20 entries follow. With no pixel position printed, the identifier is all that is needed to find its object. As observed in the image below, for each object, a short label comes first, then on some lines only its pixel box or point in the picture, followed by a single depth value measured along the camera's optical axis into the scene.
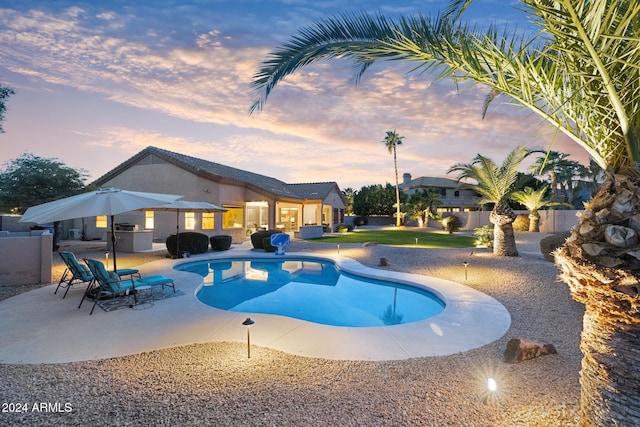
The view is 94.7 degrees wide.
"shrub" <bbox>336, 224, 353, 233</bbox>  32.84
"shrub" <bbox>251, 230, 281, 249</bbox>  19.20
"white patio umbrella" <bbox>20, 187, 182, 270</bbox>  7.50
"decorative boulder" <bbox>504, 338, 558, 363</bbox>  4.75
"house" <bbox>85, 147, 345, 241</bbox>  22.17
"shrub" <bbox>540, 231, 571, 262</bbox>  12.08
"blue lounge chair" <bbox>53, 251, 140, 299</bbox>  8.19
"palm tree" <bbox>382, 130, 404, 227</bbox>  44.78
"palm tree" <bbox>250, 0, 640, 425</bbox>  2.42
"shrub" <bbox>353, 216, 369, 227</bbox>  45.12
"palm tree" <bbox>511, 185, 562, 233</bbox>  24.73
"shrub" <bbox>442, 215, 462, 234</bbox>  31.69
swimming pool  8.52
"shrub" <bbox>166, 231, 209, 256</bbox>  15.95
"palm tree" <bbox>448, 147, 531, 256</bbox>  14.59
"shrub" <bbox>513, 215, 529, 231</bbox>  29.14
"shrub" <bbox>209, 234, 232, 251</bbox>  18.64
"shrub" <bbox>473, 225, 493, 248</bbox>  18.77
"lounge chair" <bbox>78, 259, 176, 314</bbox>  7.35
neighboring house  54.18
